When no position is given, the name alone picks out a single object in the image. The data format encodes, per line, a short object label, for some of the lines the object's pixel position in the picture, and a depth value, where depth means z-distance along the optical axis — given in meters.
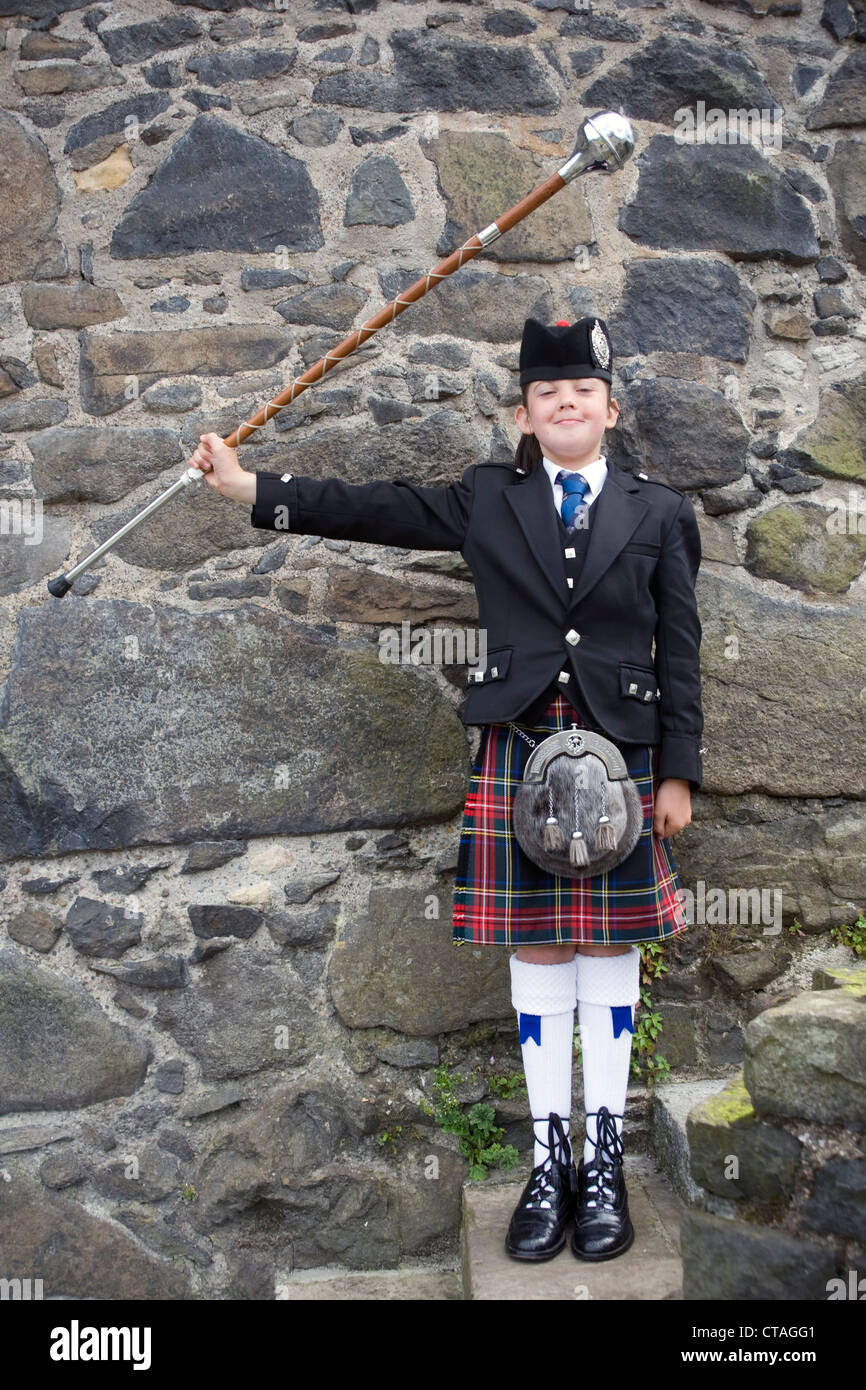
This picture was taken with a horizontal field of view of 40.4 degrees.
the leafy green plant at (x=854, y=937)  2.97
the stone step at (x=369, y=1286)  2.69
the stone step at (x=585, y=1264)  2.24
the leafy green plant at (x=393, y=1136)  2.83
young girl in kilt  2.47
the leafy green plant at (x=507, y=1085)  2.86
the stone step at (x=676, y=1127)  2.59
